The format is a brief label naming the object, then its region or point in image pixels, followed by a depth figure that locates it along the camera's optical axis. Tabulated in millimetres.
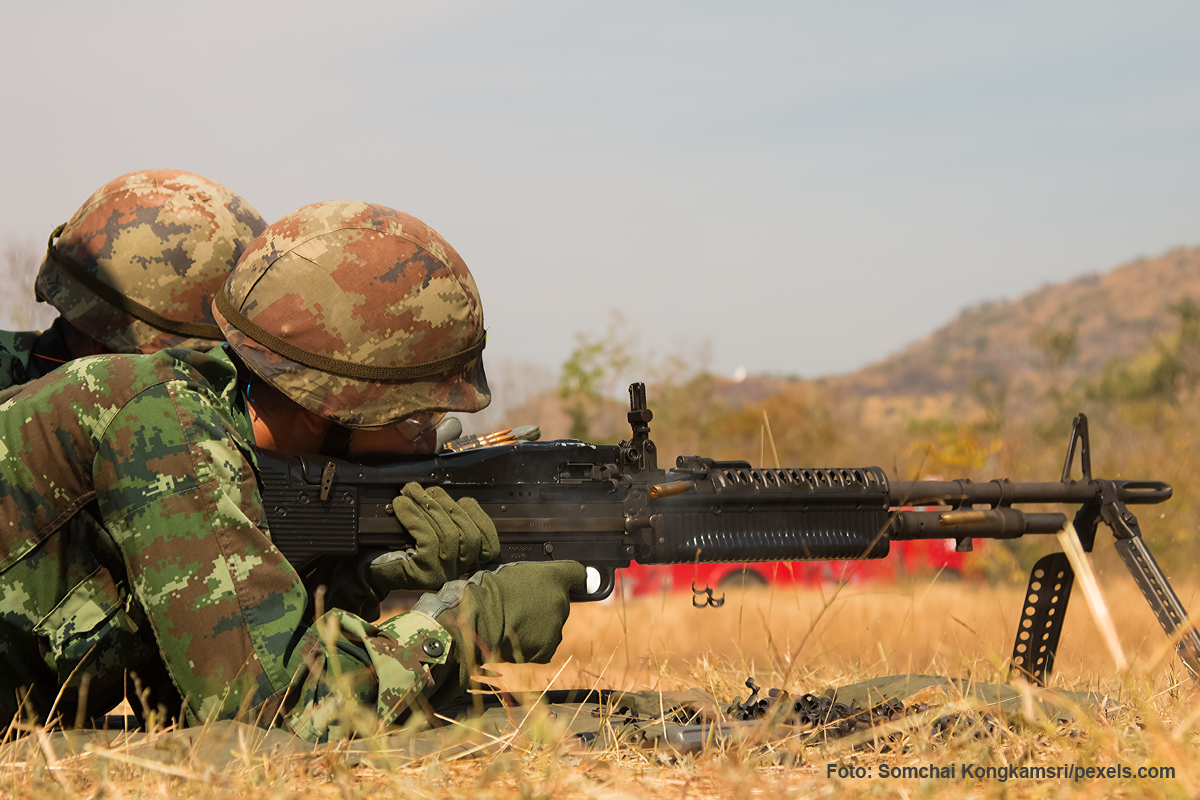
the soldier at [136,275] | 9109
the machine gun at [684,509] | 6891
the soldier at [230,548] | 5082
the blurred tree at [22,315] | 26031
